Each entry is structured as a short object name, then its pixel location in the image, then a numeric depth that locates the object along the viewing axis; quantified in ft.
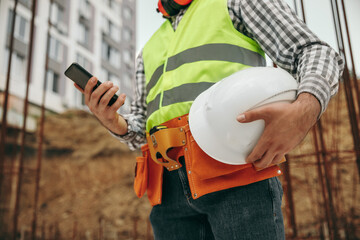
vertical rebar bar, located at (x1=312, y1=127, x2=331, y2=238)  12.90
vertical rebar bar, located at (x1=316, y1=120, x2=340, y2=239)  12.88
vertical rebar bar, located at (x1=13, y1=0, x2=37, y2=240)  14.98
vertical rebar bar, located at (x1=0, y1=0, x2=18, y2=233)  14.12
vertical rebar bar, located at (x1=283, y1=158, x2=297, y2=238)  12.45
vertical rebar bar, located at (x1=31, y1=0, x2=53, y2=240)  16.21
